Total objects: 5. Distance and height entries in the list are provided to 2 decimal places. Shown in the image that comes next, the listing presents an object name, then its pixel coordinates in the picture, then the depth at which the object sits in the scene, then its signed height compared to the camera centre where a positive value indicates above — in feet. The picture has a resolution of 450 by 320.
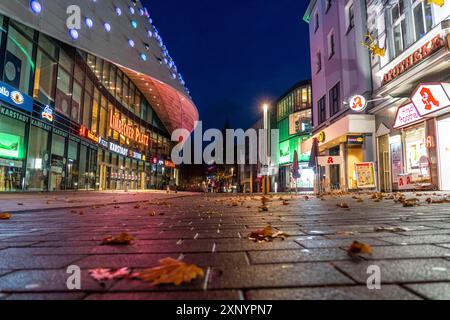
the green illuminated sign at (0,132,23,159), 48.55 +6.64
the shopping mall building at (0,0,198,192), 51.48 +23.00
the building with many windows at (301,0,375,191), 60.44 +23.63
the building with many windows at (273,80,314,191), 124.77 +25.07
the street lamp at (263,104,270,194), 51.62 +5.28
